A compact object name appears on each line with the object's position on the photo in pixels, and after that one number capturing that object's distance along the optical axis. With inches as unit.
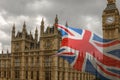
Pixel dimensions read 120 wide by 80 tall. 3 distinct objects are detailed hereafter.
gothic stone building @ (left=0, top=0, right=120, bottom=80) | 2906.0
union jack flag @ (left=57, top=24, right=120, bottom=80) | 819.4
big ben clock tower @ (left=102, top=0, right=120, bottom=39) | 3211.1
